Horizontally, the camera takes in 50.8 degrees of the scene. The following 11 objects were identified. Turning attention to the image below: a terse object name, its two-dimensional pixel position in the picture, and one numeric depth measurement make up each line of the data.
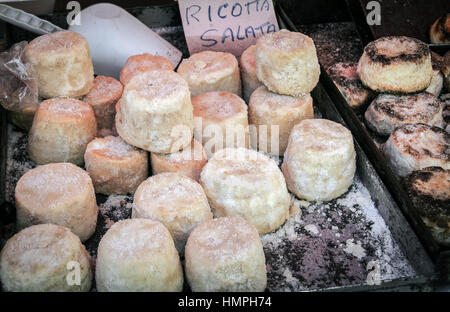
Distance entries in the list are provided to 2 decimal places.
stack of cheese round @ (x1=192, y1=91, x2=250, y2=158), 1.71
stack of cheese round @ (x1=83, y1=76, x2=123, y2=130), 1.80
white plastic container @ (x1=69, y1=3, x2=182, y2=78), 1.99
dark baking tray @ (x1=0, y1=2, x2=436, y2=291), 1.23
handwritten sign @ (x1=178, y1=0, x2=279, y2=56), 2.05
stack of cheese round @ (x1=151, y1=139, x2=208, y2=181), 1.59
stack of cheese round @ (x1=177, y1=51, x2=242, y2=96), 1.88
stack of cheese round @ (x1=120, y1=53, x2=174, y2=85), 1.87
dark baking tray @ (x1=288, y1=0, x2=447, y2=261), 1.32
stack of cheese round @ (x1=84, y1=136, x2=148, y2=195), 1.60
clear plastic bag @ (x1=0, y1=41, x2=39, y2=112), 1.68
